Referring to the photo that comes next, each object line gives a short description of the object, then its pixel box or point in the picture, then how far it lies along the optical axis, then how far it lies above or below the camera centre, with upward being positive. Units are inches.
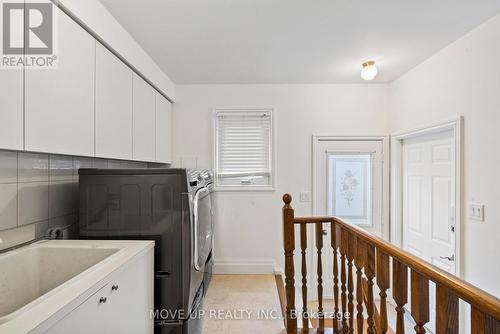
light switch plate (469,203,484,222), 68.4 -12.2
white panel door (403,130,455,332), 84.2 -11.7
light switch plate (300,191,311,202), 117.0 -13.7
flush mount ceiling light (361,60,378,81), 93.6 +35.9
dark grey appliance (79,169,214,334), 61.8 -12.7
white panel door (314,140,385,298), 117.6 -6.8
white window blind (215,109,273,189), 118.0 +9.0
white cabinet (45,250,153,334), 35.2 -23.3
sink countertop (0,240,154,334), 28.0 -17.0
